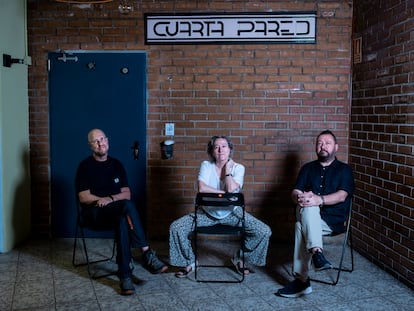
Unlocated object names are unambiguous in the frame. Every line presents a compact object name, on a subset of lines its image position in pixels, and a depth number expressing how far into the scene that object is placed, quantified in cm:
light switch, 502
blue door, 498
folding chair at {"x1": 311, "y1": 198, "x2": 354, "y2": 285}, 389
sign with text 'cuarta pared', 488
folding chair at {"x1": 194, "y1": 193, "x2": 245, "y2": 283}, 381
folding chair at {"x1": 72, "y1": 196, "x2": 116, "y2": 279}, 404
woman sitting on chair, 398
